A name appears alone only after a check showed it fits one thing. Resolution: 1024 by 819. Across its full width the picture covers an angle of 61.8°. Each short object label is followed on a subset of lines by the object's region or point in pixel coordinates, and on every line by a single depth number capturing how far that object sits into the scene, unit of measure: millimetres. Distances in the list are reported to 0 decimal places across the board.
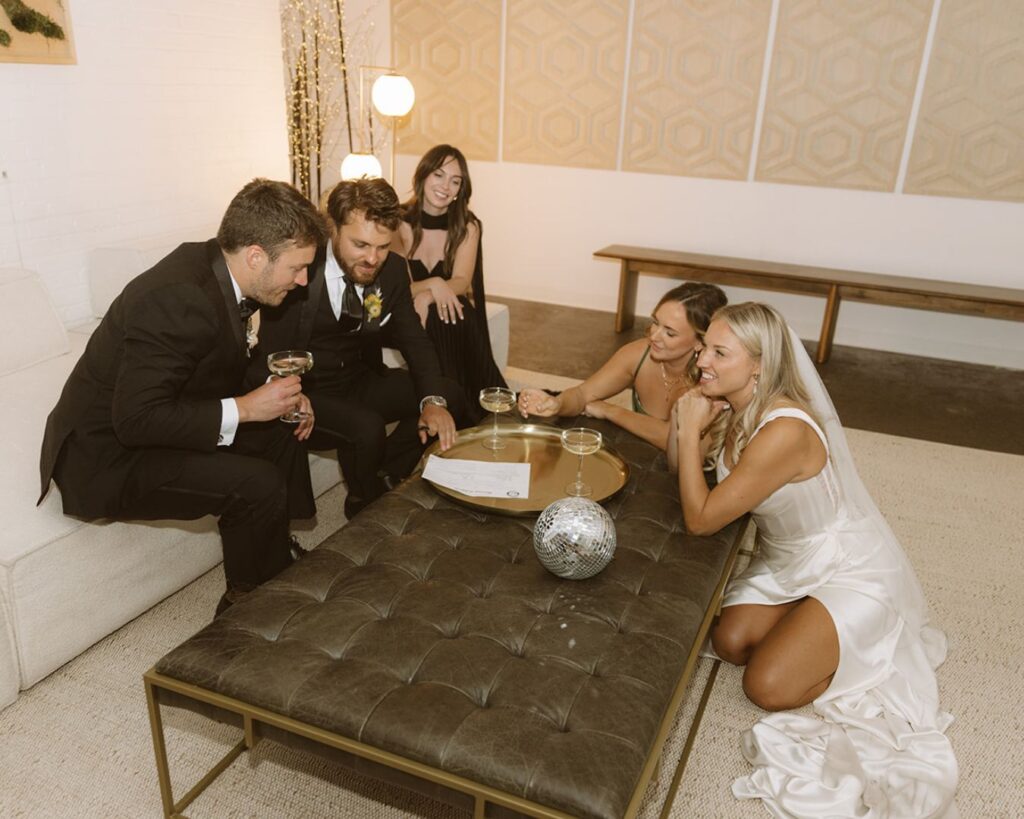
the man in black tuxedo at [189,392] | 2061
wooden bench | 4867
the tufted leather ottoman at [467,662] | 1421
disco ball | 1864
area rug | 1916
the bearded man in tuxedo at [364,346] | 2607
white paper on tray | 2277
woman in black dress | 3561
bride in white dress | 1990
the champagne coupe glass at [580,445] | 2279
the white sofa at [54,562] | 2107
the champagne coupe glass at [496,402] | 2551
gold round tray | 2225
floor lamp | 5605
